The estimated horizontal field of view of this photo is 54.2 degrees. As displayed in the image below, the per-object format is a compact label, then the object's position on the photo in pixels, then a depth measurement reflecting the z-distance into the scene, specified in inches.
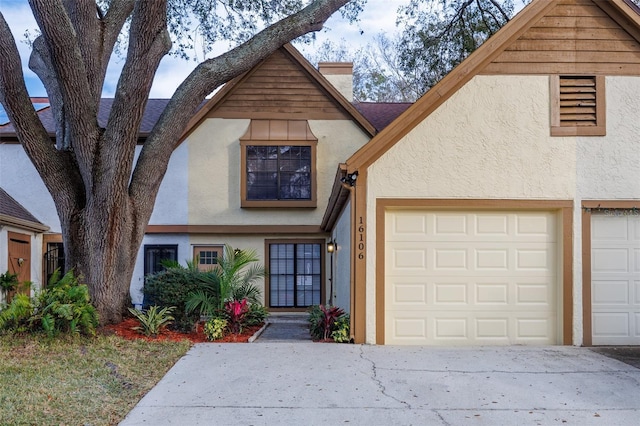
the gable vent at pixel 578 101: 389.7
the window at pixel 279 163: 662.5
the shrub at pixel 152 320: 403.2
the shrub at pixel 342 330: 382.6
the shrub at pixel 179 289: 433.1
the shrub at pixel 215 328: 404.5
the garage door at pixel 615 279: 387.9
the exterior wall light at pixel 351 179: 378.8
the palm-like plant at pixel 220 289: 426.3
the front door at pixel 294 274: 674.2
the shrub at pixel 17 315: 363.9
